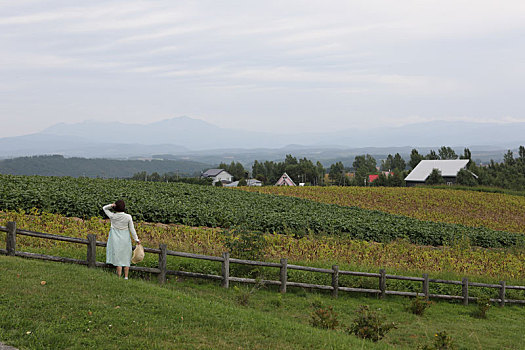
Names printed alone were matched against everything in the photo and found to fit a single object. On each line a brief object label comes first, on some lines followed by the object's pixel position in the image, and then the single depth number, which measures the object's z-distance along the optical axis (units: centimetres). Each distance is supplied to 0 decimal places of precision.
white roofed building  8512
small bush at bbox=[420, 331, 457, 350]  819
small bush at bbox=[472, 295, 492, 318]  1342
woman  1091
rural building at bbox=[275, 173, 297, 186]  12201
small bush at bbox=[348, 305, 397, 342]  913
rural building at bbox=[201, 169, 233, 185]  18062
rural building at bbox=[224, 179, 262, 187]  14198
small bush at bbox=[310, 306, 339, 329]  966
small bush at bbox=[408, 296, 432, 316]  1273
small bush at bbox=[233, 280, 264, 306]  1109
